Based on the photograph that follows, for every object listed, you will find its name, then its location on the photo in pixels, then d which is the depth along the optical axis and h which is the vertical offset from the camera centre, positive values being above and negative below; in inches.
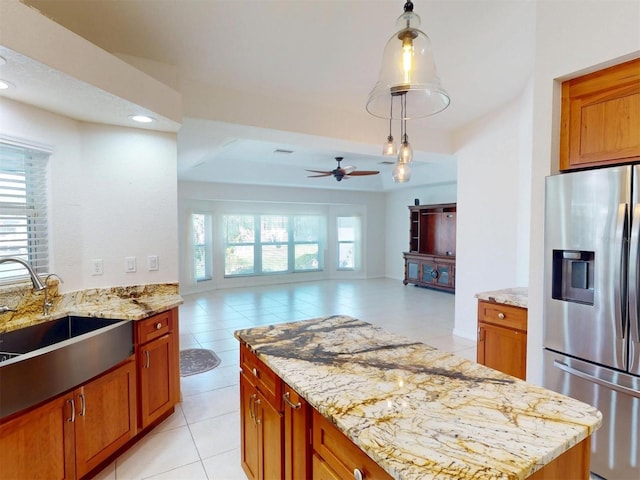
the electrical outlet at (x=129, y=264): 109.4 -10.0
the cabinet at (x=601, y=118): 72.2 +25.8
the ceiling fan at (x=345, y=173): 229.0 +41.5
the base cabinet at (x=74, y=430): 61.8 -41.3
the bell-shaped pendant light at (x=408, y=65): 55.5 +27.9
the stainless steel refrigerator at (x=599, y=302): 70.1 -16.0
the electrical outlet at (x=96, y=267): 105.3 -10.4
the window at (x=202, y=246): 303.0 -11.9
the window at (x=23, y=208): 88.0 +7.0
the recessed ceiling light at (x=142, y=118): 98.4 +34.0
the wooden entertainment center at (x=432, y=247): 301.9 -14.5
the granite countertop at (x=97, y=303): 84.4 -20.4
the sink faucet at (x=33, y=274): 76.1 -9.4
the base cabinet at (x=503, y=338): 100.0 -33.1
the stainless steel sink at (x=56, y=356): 61.9 -26.5
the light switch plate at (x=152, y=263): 112.8 -9.9
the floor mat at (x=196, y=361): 138.6 -55.6
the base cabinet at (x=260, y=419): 57.3 -34.9
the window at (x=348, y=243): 389.2 -12.1
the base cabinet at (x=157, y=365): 91.3 -38.0
